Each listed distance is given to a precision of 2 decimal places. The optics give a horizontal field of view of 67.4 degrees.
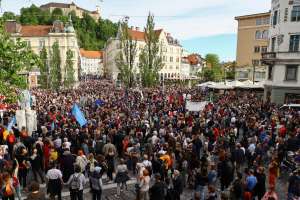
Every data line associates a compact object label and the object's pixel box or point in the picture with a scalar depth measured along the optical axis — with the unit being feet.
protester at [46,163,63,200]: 23.00
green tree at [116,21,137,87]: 91.94
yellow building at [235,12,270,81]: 137.77
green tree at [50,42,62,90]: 120.03
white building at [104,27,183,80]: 227.49
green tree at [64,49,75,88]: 132.02
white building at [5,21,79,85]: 180.01
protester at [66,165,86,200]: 22.49
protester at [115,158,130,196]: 26.33
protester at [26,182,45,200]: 16.06
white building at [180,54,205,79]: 283.12
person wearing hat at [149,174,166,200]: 21.79
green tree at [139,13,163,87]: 91.80
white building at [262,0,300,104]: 78.75
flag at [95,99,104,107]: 65.35
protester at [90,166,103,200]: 23.69
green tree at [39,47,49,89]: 120.35
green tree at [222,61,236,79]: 190.15
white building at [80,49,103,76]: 347.12
